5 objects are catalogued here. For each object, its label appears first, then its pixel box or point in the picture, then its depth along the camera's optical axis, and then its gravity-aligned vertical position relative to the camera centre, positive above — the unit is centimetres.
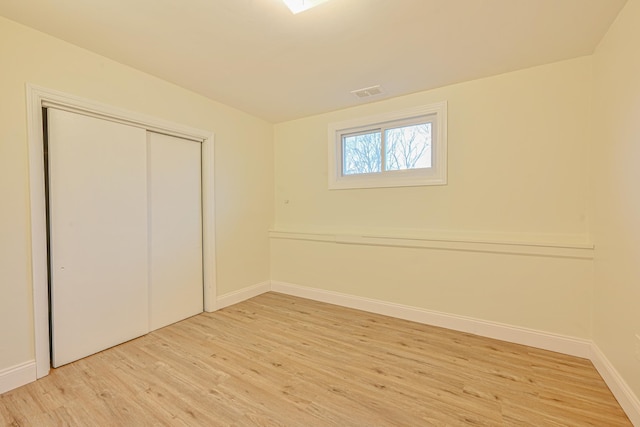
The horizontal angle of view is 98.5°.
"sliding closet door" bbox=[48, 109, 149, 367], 209 -21
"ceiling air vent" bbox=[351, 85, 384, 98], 283 +122
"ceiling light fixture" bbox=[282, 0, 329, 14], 165 +123
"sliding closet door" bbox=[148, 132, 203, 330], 272 -23
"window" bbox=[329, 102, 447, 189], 288 +67
